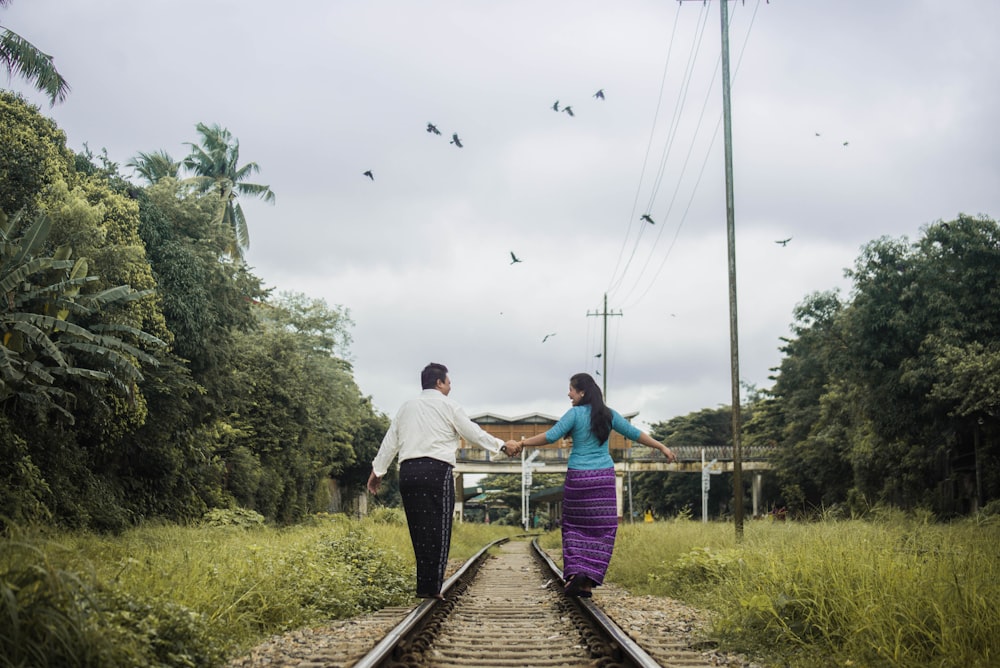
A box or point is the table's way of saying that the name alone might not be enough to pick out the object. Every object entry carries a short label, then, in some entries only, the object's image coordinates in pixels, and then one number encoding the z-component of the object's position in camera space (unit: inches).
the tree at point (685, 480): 2736.2
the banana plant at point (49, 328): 500.7
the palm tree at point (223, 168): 1711.4
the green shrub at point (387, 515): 910.7
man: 276.5
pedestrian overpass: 2137.1
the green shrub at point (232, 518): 874.6
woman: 282.7
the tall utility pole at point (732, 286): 569.9
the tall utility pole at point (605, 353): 1722.4
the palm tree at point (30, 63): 591.2
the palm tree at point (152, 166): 1595.7
